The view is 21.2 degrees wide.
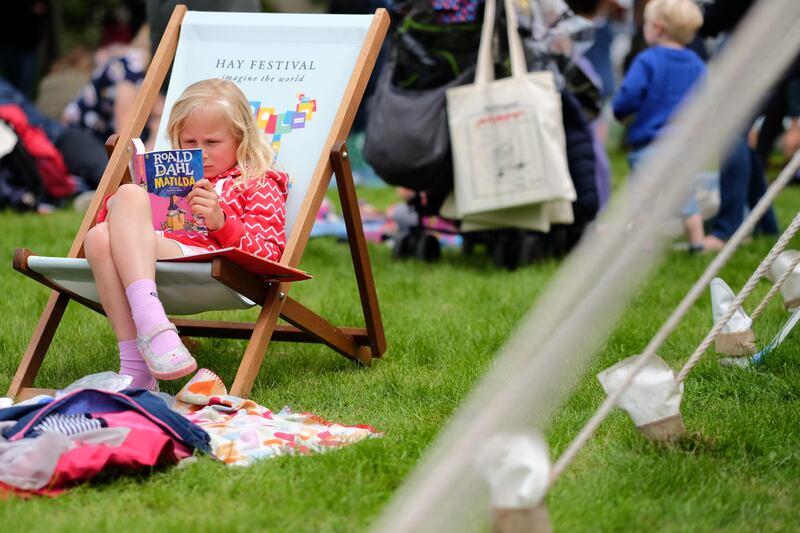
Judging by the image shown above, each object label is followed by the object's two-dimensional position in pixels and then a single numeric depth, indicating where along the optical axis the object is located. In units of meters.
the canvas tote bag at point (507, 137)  10.09
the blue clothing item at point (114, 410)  5.05
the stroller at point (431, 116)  10.22
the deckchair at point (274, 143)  6.07
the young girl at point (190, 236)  5.77
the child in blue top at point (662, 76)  11.09
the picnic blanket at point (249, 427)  5.19
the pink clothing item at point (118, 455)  4.67
